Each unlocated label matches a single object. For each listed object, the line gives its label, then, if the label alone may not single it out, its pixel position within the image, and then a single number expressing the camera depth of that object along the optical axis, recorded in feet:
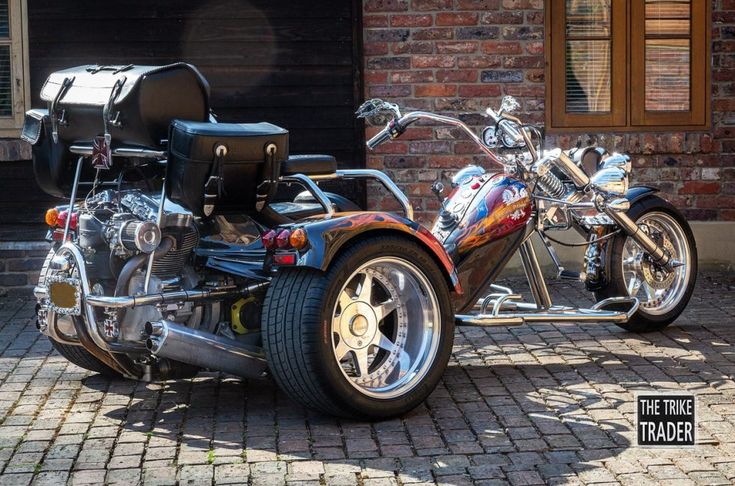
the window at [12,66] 29.19
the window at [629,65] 30.50
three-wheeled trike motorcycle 16.10
